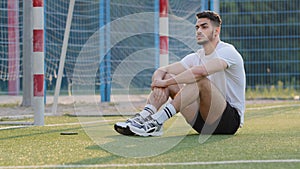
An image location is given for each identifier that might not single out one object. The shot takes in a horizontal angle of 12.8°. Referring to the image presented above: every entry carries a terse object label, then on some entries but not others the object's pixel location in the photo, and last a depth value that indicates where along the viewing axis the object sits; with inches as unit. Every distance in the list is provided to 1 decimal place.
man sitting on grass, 390.5
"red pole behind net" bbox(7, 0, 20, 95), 882.1
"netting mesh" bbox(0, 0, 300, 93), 916.7
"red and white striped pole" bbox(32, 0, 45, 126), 480.7
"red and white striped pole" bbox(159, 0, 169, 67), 511.2
